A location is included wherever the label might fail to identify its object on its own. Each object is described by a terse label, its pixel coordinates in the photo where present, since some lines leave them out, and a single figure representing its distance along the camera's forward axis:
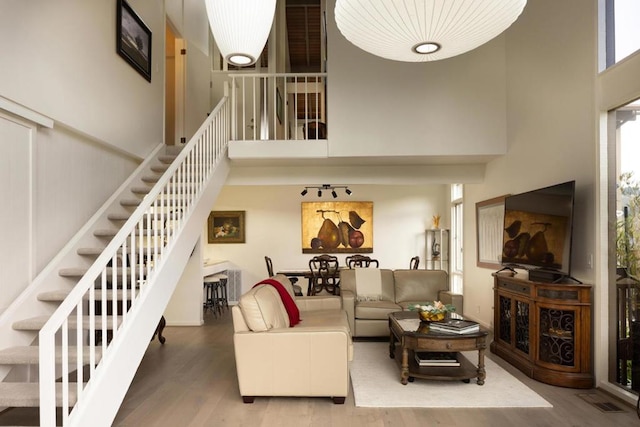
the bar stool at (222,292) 8.56
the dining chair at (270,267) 8.42
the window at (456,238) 8.85
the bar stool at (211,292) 8.02
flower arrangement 4.37
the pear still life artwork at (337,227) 9.86
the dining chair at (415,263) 8.21
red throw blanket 4.61
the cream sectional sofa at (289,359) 3.67
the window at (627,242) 3.60
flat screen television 4.13
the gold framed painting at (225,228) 9.79
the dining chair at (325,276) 7.57
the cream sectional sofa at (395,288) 6.19
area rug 3.68
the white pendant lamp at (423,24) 2.15
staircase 2.56
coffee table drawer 4.02
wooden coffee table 4.02
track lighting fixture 9.09
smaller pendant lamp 2.35
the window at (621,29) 3.57
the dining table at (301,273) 8.12
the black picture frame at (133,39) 5.26
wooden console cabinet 3.96
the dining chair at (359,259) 8.05
